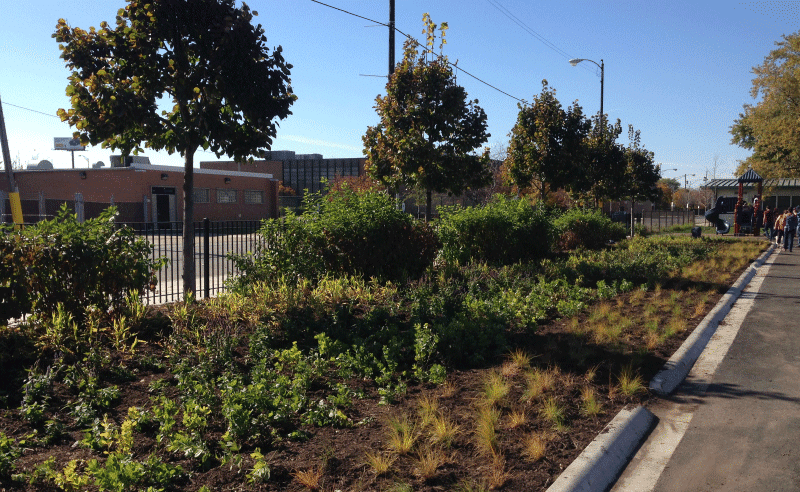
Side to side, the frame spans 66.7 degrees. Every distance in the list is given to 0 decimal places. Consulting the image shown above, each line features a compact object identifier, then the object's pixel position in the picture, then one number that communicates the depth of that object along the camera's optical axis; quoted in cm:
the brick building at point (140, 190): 3616
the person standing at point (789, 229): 2255
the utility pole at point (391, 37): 1382
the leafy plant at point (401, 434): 393
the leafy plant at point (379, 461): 364
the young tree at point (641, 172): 2861
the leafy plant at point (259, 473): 348
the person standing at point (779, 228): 2506
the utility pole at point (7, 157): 1661
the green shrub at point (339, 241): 927
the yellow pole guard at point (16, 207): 1616
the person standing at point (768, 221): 2931
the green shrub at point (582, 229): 1883
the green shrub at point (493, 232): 1284
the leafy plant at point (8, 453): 354
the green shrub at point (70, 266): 610
